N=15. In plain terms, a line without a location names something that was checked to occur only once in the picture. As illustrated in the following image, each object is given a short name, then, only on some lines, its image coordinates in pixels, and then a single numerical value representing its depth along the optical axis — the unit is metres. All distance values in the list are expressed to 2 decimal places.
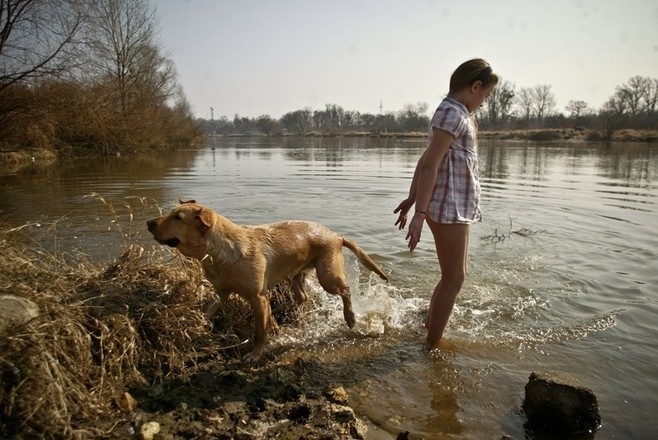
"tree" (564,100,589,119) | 90.75
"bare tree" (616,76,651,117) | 71.69
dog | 3.46
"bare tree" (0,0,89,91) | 17.67
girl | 3.52
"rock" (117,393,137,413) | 2.76
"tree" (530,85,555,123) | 99.75
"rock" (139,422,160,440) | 2.51
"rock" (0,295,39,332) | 2.58
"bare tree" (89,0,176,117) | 35.09
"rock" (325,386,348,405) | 3.12
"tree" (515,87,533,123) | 101.31
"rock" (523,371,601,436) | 2.86
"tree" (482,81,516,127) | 95.88
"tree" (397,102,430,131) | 113.56
